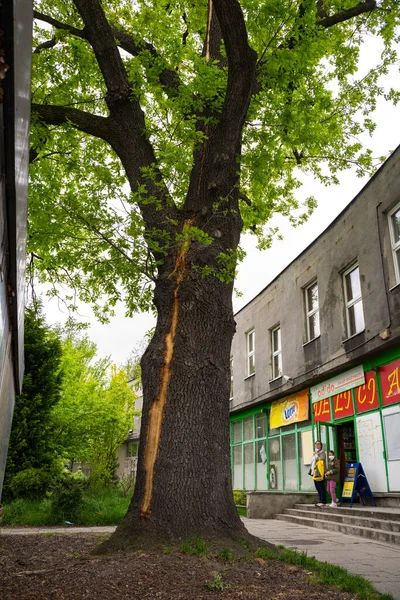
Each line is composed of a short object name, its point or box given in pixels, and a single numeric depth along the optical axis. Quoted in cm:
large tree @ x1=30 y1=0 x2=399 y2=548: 581
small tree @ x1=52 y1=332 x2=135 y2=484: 2069
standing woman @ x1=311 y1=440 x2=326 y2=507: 1318
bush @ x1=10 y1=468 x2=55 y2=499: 1233
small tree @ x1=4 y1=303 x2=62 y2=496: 1259
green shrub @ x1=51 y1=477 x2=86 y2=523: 1065
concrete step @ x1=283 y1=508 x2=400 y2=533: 954
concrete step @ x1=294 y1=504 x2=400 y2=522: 994
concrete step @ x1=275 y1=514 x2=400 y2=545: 898
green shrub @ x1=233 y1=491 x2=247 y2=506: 1785
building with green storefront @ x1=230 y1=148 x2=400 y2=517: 1177
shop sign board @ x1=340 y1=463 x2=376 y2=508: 1211
